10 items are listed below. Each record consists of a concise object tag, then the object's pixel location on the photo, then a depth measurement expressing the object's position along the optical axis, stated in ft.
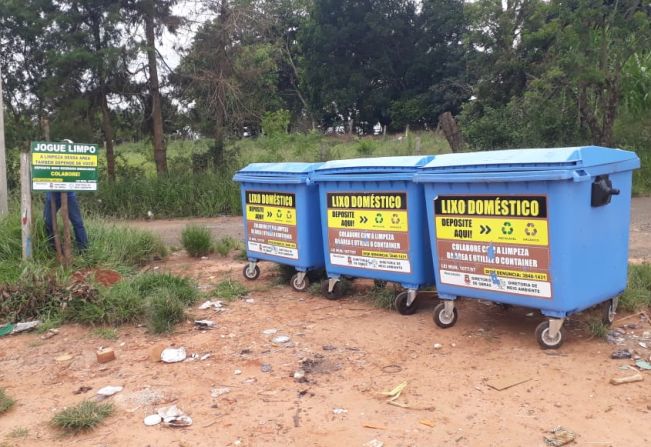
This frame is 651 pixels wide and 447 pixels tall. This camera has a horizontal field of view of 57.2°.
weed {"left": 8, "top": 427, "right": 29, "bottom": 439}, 10.41
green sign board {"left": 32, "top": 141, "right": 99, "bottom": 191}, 18.62
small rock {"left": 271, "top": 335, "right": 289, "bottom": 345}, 14.49
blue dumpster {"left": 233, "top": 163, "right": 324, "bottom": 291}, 18.48
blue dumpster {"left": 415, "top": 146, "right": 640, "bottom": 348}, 12.53
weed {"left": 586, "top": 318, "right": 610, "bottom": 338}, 13.55
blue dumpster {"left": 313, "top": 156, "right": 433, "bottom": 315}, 15.65
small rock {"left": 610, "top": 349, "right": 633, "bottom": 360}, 12.44
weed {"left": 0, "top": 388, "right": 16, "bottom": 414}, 11.43
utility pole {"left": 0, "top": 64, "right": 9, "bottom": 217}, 26.06
